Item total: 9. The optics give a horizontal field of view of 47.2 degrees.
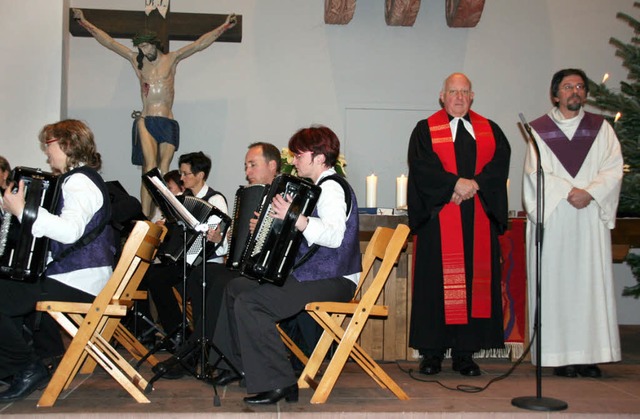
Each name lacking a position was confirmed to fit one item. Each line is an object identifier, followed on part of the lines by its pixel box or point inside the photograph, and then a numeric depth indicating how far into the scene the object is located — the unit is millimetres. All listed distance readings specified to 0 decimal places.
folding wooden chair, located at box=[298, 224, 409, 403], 3678
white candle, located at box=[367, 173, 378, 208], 6305
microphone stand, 3553
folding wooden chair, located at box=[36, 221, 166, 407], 3584
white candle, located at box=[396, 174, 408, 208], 6176
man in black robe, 4660
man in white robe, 4605
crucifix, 7246
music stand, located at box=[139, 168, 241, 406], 4027
